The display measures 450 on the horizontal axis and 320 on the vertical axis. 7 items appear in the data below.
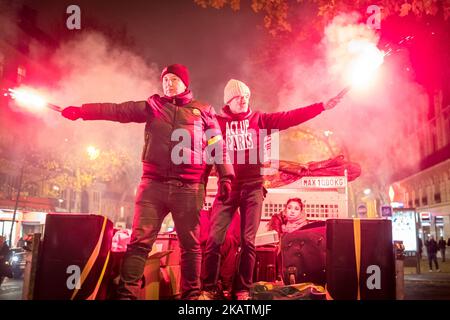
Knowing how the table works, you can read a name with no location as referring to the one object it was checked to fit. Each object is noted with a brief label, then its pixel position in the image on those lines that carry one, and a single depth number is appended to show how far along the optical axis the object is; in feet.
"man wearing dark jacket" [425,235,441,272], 63.10
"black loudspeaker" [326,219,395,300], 12.62
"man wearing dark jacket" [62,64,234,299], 13.10
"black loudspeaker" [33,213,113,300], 12.09
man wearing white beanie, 14.96
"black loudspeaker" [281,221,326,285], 14.96
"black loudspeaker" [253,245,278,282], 17.25
